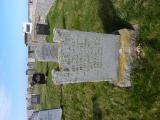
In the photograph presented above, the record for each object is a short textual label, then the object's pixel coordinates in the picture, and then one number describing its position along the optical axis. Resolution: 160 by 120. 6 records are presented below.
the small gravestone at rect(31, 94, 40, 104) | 7.59
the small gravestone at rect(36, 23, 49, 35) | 7.48
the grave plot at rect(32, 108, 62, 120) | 5.62
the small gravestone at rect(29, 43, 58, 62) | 4.35
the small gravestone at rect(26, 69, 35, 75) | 9.02
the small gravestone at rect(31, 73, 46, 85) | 7.06
